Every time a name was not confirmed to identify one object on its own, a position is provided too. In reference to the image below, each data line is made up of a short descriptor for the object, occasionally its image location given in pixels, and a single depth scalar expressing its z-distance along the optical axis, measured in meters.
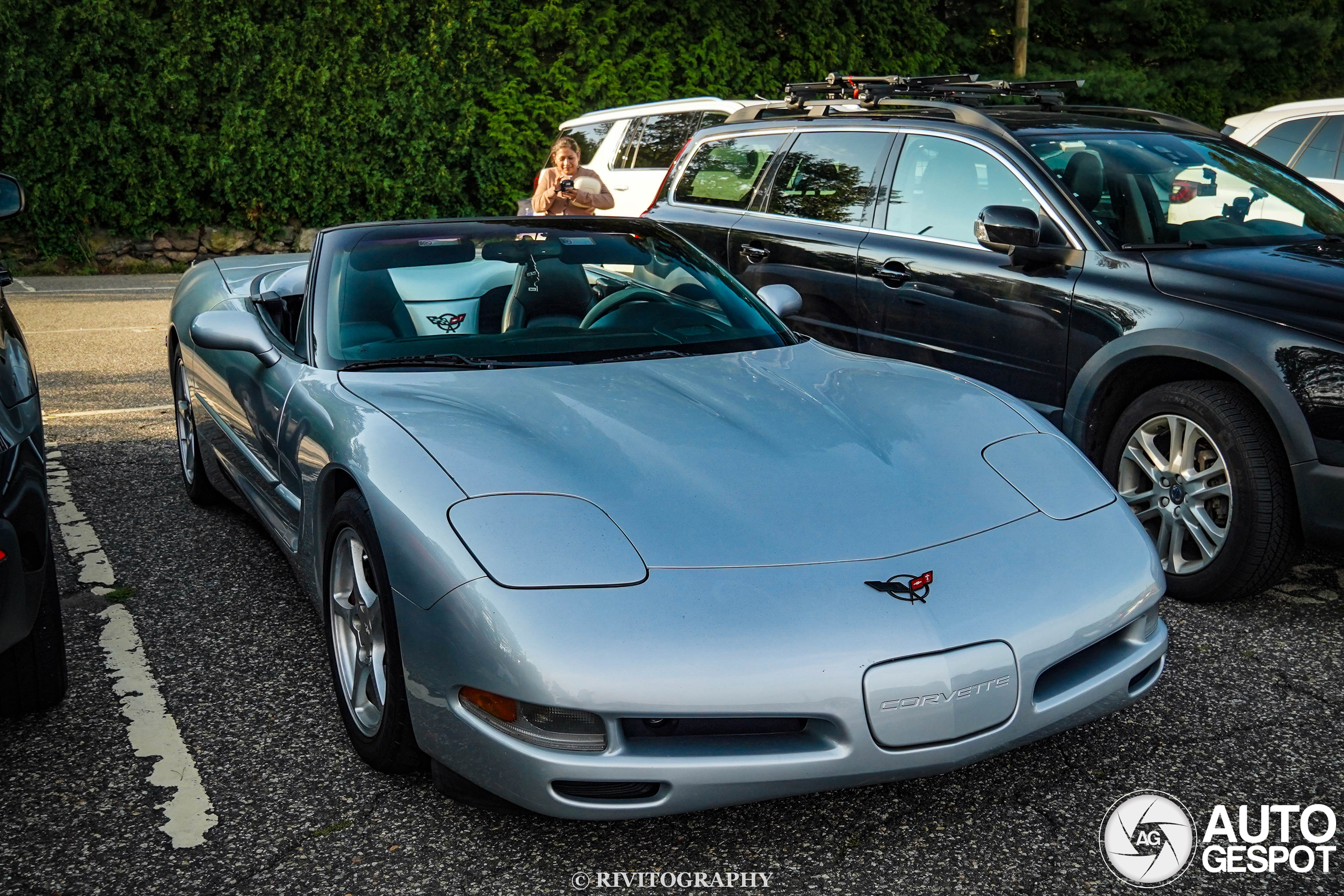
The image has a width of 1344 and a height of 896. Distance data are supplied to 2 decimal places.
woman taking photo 9.25
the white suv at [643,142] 11.24
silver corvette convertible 2.35
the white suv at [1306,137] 7.96
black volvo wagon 3.90
